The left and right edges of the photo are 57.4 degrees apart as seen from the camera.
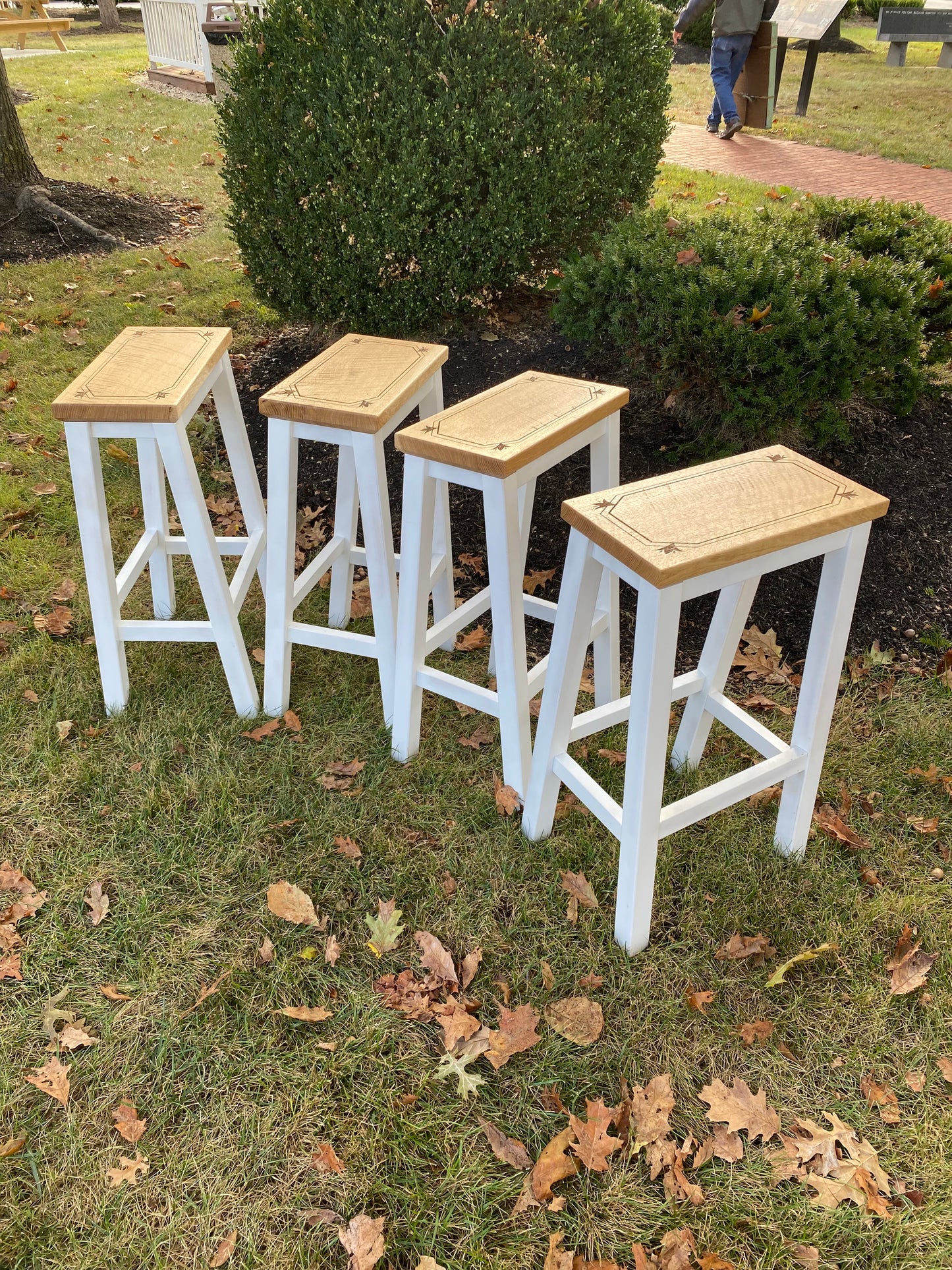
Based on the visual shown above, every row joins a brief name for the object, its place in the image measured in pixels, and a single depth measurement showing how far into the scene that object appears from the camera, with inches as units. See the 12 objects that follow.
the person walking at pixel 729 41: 377.4
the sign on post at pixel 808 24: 454.0
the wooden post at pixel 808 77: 455.2
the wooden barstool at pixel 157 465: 105.3
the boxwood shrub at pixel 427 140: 164.4
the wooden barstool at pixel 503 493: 92.3
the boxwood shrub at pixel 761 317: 142.3
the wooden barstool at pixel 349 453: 103.5
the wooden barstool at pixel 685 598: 78.2
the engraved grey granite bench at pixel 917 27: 566.6
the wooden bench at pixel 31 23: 626.2
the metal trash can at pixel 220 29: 487.2
